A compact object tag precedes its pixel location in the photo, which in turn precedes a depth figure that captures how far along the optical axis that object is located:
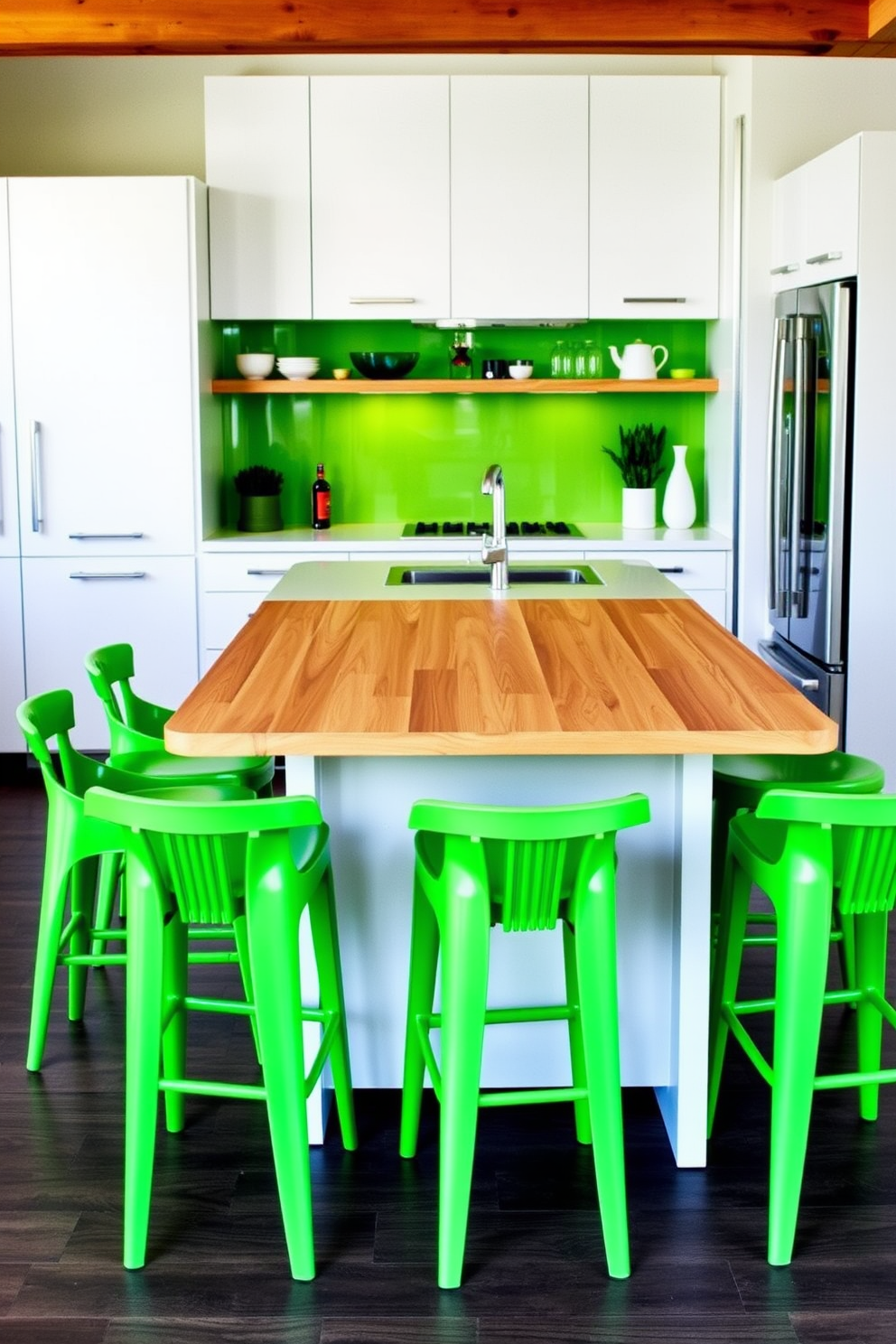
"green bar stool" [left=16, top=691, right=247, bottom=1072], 3.04
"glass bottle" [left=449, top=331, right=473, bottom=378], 6.01
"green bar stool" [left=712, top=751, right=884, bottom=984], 3.03
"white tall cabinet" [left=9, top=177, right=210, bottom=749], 5.42
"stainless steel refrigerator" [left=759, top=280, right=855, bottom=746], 4.74
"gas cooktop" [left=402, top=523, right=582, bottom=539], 5.84
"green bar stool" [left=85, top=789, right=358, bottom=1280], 2.35
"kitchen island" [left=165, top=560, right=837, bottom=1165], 2.45
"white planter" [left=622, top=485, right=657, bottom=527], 6.00
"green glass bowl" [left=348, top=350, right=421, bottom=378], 5.91
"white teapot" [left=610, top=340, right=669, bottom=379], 5.89
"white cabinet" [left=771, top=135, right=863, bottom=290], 4.66
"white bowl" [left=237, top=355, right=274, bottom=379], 5.88
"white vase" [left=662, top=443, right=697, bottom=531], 5.85
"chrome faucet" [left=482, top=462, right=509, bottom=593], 4.01
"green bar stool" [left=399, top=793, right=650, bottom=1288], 2.31
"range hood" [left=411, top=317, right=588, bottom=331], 5.80
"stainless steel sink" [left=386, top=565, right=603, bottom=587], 4.59
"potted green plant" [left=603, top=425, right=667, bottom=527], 6.01
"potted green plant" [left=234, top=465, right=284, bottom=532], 5.91
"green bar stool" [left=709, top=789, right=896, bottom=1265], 2.38
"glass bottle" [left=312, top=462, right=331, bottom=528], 6.00
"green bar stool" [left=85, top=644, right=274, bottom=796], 3.31
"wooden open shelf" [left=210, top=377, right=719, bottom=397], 5.84
